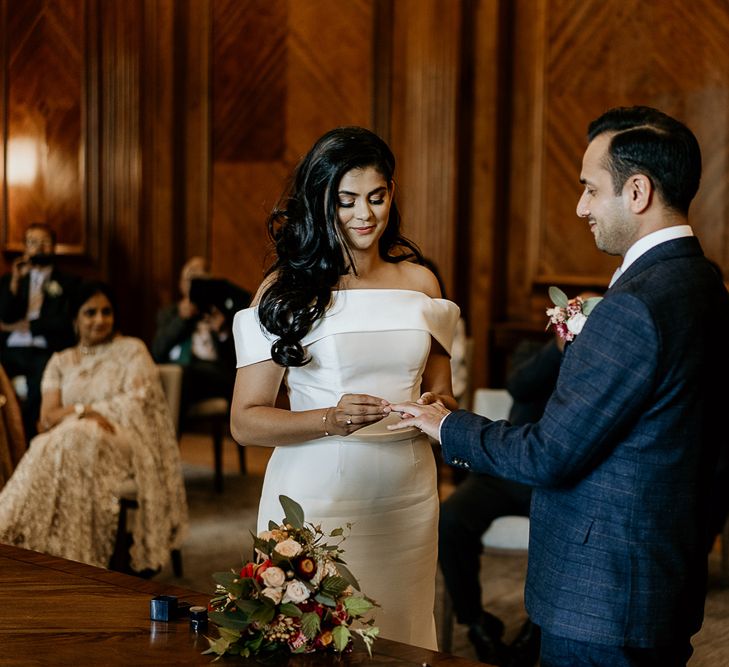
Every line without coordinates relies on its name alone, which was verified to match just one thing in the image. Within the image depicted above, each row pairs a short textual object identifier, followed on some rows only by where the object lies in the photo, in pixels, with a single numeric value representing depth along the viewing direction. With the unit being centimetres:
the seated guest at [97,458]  466
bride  284
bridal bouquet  201
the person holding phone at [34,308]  761
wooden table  204
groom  205
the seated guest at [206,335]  733
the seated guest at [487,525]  417
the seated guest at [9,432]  491
